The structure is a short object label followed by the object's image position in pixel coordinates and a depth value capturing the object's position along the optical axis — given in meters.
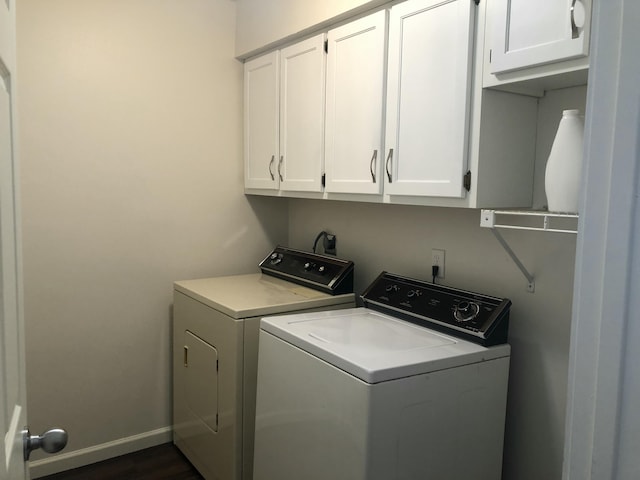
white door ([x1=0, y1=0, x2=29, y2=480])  0.82
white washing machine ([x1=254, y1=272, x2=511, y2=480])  1.52
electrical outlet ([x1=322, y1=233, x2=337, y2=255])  2.83
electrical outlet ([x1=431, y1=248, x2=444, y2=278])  2.21
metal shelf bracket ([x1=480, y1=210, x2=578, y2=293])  1.61
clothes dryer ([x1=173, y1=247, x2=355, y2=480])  2.18
